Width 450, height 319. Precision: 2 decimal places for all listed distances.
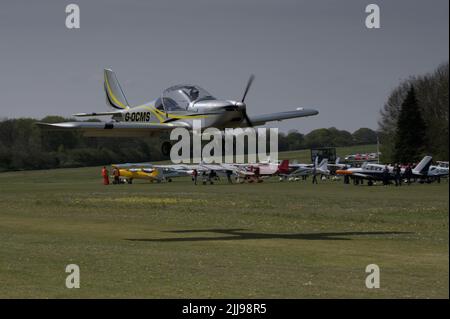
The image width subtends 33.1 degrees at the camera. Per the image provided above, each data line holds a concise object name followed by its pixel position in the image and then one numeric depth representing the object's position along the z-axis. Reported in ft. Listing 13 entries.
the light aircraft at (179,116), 101.55
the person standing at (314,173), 269.21
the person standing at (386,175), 239.71
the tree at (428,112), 239.30
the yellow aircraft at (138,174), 293.02
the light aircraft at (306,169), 297.12
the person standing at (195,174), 278.56
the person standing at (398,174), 235.40
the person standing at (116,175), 288.10
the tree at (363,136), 472.19
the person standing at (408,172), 239.30
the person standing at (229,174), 282.13
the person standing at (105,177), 269.73
